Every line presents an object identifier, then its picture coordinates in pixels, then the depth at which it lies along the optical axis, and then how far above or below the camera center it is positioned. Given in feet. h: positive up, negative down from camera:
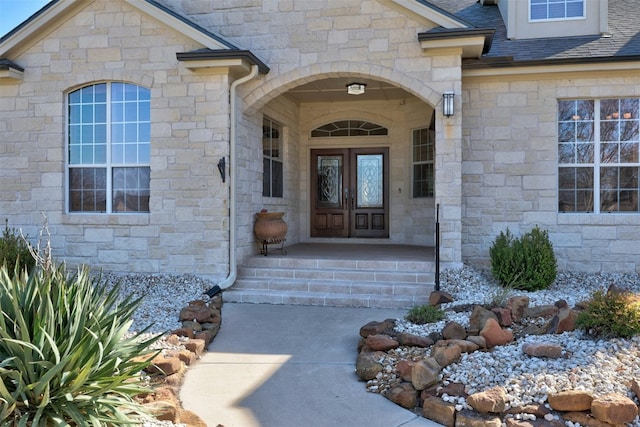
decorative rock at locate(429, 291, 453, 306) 21.70 -3.83
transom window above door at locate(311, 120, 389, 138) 38.70 +6.11
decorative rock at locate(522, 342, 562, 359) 14.20 -4.00
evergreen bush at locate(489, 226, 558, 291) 23.91 -2.58
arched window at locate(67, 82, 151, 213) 27.61 +3.33
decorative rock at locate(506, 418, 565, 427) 11.49 -4.88
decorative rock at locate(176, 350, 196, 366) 16.51 -4.84
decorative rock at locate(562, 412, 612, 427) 11.42 -4.78
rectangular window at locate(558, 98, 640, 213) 27.32 +2.91
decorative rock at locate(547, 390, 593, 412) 11.60 -4.42
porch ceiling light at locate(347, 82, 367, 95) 30.58 +7.31
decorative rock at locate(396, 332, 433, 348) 16.55 -4.32
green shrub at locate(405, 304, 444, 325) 19.07 -4.03
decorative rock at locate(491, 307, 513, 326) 17.89 -3.80
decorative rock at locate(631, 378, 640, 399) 11.92 -4.21
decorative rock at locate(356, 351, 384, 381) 15.20 -4.75
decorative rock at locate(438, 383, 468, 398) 12.89 -4.64
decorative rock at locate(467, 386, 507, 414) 11.96 -4.55
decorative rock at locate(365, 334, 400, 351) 16.52 -4.38
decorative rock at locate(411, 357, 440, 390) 13.51 -4.43
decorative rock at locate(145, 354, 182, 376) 15.07 -4.71
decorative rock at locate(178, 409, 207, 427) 11.88 -4.98
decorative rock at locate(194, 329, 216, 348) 18.56 -4.73
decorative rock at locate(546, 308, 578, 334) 16.22 -3.67
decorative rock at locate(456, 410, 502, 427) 11.69 -4.92
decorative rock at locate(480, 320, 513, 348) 15.94 -3.97
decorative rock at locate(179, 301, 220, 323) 20.25 -4.26
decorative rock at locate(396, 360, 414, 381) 14.23 -4.53
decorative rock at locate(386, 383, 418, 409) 13.37 -4.99
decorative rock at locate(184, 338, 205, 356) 17.40 -4.74
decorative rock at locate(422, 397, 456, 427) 12.25 -4.97
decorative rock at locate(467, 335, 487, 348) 15.71 -4.10
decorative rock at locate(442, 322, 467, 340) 16.62 -4.06
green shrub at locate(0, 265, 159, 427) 9.64 -3.07
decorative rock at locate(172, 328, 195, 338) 18.44 -4.52
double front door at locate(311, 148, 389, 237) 38.58 +1.29
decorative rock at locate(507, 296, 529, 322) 18.84 -3.69
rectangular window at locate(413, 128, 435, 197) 35.68 +3.34
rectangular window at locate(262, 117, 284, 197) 32.17 +3.30
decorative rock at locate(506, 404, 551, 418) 11.88 -4.73
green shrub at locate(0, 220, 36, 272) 25.20 -2.13
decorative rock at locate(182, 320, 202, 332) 19.06 -4.44
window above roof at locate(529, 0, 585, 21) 29.84 +11.79
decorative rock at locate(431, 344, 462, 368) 14.47 -4.21
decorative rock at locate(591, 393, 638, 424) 11.21 -4.45
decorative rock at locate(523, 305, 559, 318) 18.75 -3.81
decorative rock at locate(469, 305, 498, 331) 17.16 -3.71
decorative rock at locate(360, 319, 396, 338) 18.28 -4.33
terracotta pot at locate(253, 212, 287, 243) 28.30 -1.08
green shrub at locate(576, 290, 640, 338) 14.52 -3.13
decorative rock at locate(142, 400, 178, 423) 11.61 -4.66
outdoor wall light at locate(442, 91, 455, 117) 24.89 +5.14
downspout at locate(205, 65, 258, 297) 26.04 +1.89
